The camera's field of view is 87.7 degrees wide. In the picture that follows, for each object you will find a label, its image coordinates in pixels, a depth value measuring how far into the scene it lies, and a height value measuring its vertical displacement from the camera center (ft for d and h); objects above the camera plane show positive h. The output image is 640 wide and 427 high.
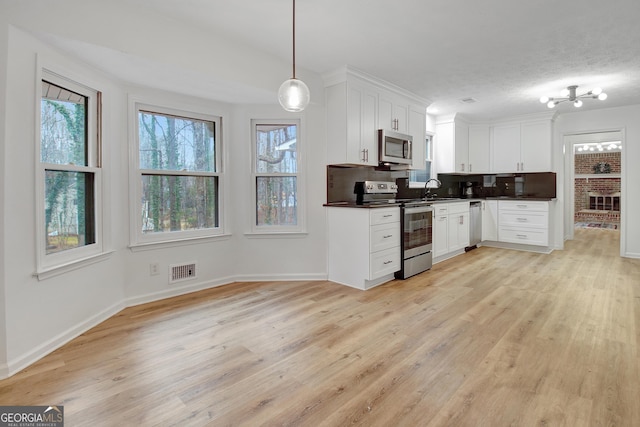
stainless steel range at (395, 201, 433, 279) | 12.98 -1.28
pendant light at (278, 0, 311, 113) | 7.02 +2.40
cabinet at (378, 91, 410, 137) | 13.66 +4.08
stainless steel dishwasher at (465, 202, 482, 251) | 18.69 -1.06
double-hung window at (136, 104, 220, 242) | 10.58 +1.13
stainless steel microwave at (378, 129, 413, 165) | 13.53 +2.53
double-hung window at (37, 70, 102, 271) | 7.55 +0.89
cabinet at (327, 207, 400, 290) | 11.65 -1.39
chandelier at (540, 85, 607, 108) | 13.29 +4.58
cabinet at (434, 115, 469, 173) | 19.21 +3.61
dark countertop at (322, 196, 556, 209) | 11.78 +0.11
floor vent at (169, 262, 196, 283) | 11.03 -2.16
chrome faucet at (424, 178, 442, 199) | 18.56 +0.99
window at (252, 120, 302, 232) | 12.63 +1.30
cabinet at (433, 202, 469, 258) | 15.69 -1.07
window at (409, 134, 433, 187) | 18.10 +1.87
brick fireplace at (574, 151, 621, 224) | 33.60 +2.02
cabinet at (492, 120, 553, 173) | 18.84 +3.52
